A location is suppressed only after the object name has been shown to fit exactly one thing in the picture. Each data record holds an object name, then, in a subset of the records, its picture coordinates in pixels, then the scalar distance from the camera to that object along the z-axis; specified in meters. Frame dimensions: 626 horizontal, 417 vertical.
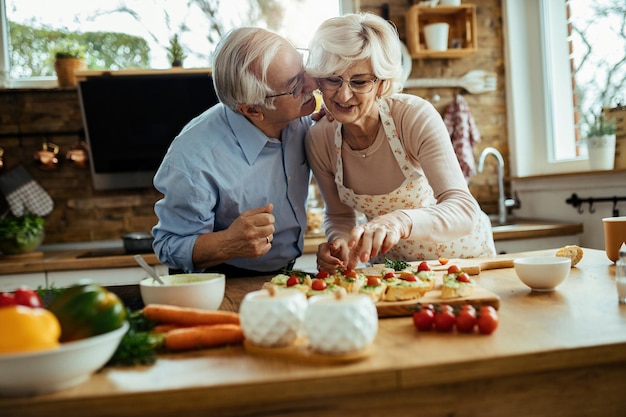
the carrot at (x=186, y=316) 1.14
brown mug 1.65
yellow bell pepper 0.83
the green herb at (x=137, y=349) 0.98
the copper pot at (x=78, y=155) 3.41
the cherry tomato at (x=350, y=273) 1.46
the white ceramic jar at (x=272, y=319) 0.99
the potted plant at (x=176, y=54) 3.37
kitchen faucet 3.64
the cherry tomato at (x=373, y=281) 1.34
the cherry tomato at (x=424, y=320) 1.09
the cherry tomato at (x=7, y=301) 1.02
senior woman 1.66
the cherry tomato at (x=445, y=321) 1.07
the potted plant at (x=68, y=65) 3.38
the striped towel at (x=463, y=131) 3.61
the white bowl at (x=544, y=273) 1.38
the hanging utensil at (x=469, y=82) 3.76
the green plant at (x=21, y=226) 3.08
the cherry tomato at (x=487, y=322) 1.04
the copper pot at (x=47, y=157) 3.39
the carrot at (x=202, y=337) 1.04
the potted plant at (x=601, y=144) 3.00
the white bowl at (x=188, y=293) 1.22
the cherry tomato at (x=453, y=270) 1.46
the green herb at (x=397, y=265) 1.65
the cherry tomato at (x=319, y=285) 1.31
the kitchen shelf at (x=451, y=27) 3.60
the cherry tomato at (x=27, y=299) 1.01
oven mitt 3.39
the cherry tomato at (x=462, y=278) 1.31
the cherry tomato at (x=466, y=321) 1.05
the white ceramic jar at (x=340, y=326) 0.92
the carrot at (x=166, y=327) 1.12
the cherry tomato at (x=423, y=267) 1.51
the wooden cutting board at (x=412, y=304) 1.25
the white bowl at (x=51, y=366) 0.80
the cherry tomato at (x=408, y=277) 1.35
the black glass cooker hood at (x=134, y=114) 3.25
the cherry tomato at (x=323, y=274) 1.50
